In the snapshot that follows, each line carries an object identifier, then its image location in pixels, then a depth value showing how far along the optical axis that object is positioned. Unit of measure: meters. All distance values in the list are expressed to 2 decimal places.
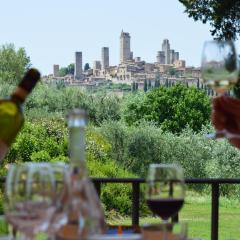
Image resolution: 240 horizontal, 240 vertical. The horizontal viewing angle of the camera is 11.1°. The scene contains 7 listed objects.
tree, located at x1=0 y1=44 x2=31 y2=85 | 52.61
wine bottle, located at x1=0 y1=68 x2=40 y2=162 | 2.31
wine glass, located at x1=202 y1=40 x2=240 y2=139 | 2.52
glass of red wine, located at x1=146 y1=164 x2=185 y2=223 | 2.35
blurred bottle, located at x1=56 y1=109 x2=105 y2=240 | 2.07
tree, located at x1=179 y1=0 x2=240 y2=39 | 13.61
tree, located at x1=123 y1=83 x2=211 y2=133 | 45.65
